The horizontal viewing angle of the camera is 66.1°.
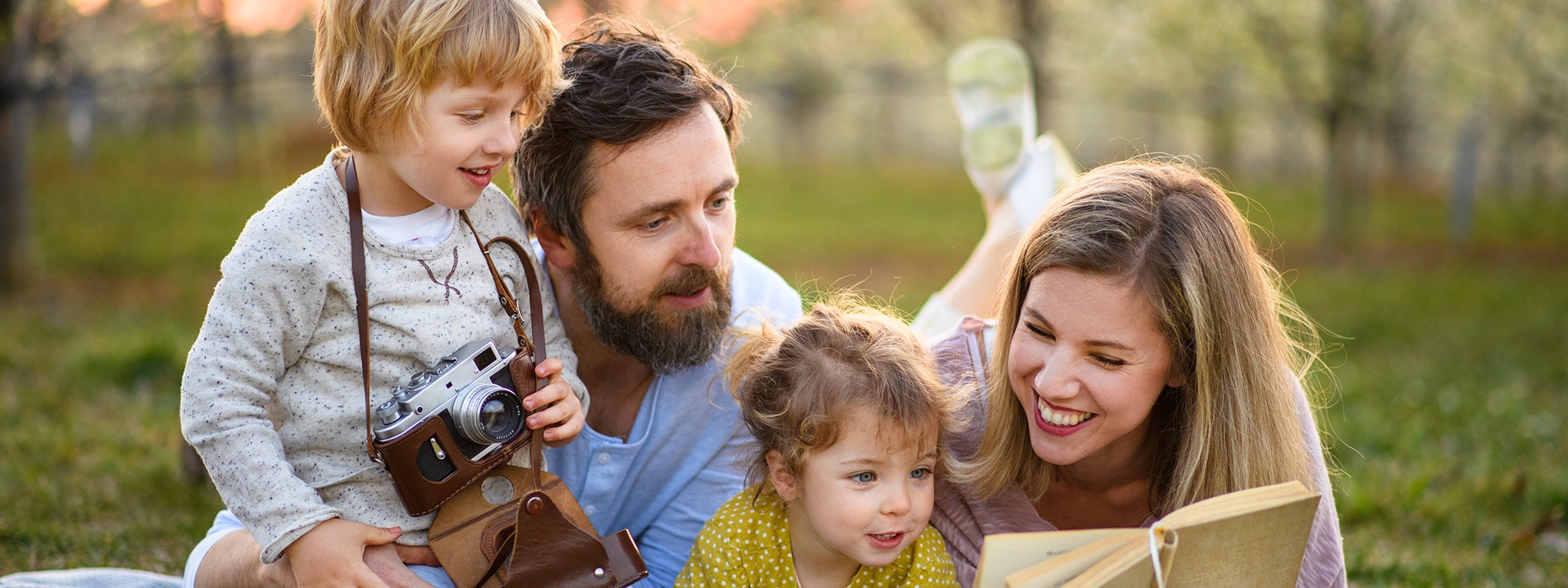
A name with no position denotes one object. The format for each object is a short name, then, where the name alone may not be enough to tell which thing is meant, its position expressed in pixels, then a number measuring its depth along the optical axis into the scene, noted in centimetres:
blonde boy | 225
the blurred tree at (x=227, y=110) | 1303
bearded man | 286
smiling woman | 240
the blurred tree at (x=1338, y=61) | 1190
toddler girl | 245
